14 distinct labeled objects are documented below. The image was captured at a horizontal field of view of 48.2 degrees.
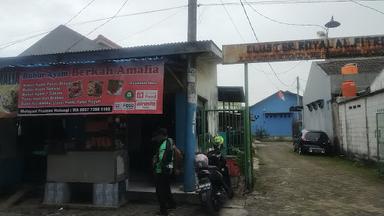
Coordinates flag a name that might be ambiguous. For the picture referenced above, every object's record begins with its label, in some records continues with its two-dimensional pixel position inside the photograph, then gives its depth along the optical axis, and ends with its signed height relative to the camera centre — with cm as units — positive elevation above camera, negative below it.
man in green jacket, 825 -50
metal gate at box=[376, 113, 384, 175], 1324 -6
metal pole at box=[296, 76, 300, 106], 4109 +470
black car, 2167 -27
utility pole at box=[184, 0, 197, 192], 932 +21
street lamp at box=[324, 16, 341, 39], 2564 +680
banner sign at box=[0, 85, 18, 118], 1007 +99
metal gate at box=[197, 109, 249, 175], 1033 +16
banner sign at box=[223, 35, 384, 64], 990 +209
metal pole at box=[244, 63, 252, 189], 1010 -12
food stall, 899 +64
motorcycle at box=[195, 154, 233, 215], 794 -88
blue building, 4325 +240
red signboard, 895 +108
